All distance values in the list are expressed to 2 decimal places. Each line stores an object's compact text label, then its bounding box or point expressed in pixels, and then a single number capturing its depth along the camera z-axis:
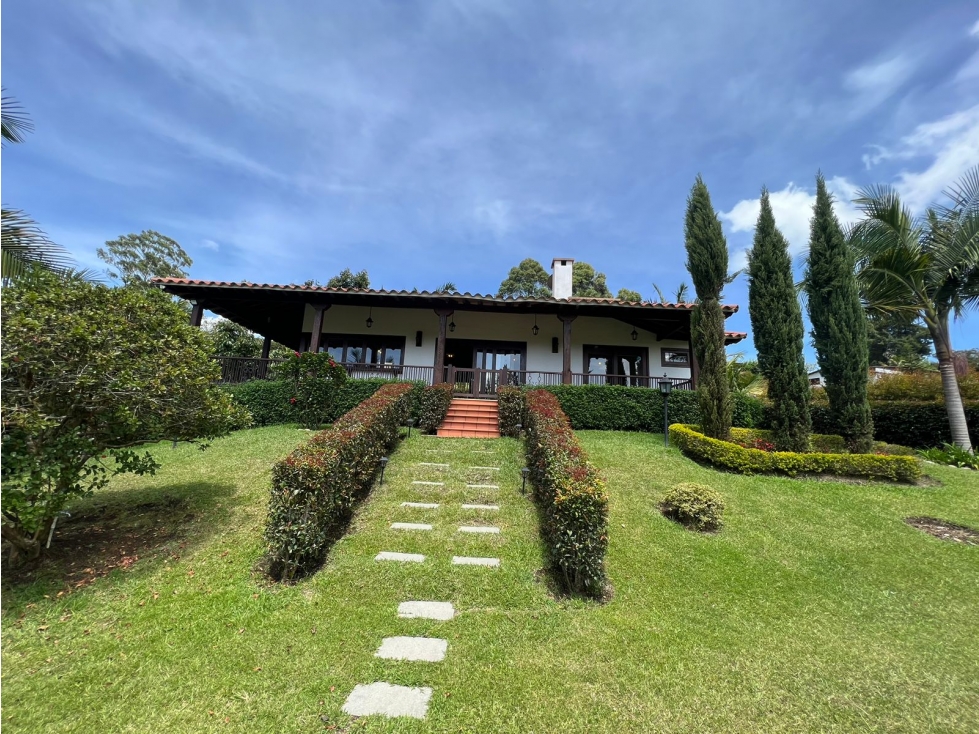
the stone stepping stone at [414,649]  2.78
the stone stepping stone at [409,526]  4.75
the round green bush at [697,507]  5.09
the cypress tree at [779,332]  8.11
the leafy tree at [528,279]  32.28
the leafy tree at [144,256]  25.73
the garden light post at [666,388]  9.08
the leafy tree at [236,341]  20.11
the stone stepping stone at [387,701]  2.31
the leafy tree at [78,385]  3.31
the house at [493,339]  13.91
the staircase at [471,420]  9.84
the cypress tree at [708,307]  8.45
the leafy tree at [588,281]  31.20
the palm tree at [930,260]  9.55
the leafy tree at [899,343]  37.03
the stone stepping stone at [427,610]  3.23
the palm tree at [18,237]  5.97
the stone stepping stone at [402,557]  4.06
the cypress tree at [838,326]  8.12
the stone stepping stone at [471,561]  4.02
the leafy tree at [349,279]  31.71
